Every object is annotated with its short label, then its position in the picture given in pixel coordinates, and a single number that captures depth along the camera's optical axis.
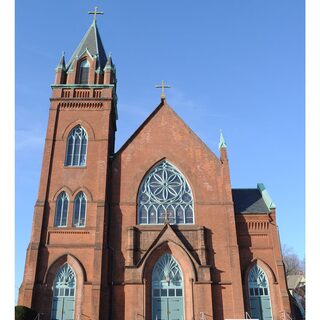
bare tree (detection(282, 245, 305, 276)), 58.22
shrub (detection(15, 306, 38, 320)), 17.91
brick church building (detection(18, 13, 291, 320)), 20.48
